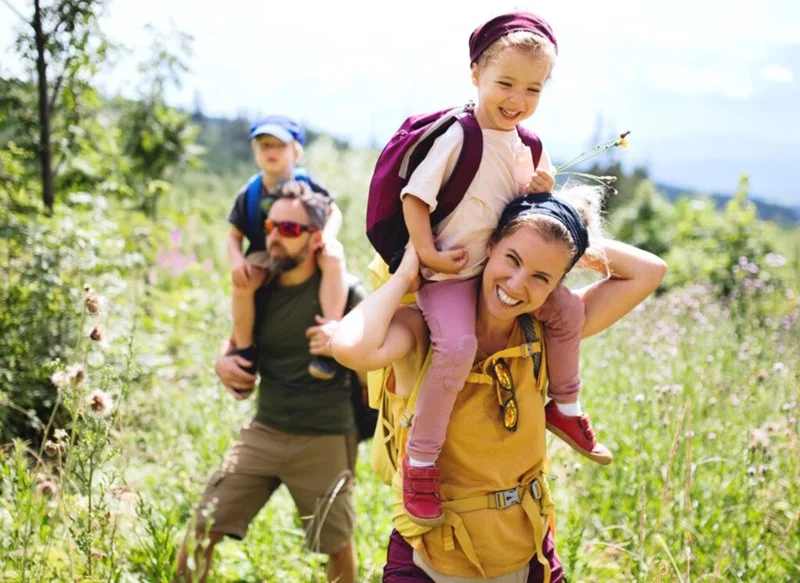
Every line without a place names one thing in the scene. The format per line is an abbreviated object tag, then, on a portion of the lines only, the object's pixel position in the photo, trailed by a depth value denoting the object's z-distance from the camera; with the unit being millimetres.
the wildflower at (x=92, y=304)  2109
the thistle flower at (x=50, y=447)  2137
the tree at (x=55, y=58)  3988
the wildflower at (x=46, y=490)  2264
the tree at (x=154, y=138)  6660
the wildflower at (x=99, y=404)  2115
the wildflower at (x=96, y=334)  2064
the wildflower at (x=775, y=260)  6463
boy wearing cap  3164
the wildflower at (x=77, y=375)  2002
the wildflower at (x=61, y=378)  2068
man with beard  3127
